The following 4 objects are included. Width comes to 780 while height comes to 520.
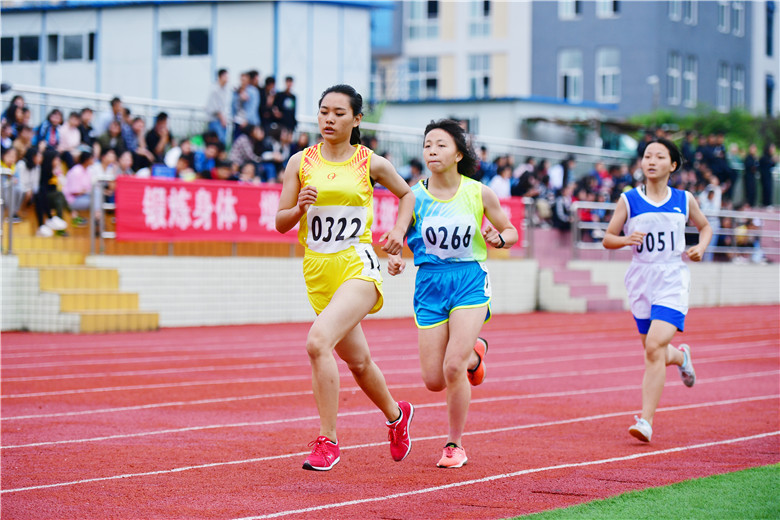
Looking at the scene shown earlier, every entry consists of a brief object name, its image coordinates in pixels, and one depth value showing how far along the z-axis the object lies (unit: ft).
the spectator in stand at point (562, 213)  77.97
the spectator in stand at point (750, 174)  102.01
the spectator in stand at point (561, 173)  85.61
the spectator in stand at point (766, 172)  103.14
